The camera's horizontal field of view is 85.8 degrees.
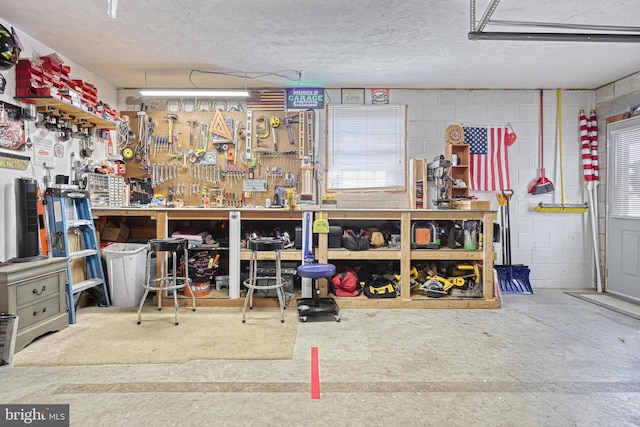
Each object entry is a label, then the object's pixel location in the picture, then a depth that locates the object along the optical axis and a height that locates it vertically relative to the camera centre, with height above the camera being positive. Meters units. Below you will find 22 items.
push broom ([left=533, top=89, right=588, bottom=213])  5.18 +0.20
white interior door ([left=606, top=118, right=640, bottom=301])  4.50 +0.13
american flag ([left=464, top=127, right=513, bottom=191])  5.21 +0.92
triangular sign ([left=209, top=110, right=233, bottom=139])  5.05 +1.35
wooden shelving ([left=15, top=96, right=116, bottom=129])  3.43 +1.20
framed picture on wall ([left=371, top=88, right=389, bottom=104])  5.22 +1.86
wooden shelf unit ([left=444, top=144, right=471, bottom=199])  4.73 +0.72
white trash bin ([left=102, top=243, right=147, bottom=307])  4.00 -0.64
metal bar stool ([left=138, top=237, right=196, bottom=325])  3.49 -0.52
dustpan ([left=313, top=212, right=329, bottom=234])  4.05 -0.09
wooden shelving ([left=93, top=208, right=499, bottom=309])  4.07 -0.40
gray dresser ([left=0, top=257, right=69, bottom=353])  2.76 -0.67
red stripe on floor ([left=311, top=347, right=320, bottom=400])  2.21 -1.12
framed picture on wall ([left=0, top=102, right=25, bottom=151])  3.21 +0.87
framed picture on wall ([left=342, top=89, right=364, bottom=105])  5.22 +1.86
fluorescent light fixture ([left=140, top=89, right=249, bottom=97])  4.48 +1.66
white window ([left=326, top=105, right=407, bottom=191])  5.19 +1.14
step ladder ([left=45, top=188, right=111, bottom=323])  3.60 -0.17
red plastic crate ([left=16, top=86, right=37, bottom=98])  3.38 +1.24
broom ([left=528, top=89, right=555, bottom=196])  5.11 +0.56
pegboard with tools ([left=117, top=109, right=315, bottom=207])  5.08 +0.95
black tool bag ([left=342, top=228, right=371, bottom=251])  4.14 -0.28
